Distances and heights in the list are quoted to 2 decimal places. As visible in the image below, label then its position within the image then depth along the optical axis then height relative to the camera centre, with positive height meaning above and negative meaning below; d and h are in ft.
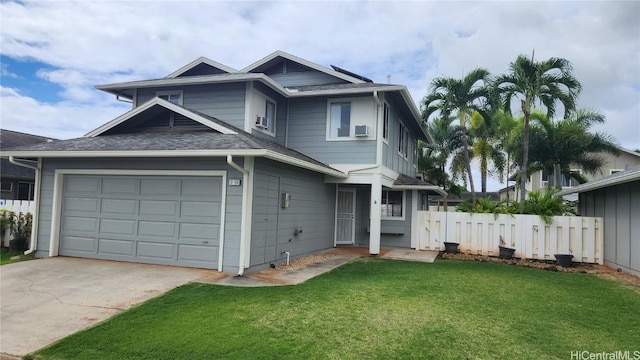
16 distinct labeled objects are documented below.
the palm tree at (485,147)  81.61 +13.72
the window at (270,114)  40.34 +9.19
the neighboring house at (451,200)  112.57 +3.39
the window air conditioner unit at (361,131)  38.96 +7.48
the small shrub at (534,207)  40.24 +0.76
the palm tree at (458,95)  48.42 +14.28
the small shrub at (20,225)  37.27 -2.83
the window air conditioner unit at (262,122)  37.81 +7.85
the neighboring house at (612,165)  83.69 +11.14
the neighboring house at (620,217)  29.94 +0.08
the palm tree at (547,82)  43.39 +14.40
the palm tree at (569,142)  63.00 +11.62
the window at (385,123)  40.59 +8.82
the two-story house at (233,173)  28.19 +2.45
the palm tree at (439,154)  85.61 +12.71
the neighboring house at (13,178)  71.82 +2.94
